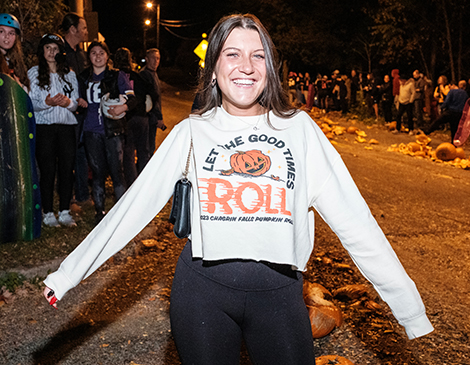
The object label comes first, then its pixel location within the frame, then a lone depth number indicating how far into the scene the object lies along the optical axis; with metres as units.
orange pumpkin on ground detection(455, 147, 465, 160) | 11.86
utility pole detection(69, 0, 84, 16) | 8.23
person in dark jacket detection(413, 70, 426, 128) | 16.78
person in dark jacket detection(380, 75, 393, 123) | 19.39
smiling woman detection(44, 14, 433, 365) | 1.87
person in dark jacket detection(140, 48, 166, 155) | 7.89
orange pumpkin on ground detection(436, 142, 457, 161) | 11.80
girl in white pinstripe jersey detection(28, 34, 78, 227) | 5.58
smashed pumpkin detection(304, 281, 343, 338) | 3.82
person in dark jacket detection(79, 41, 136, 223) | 5.84
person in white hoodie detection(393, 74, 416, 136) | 16.78
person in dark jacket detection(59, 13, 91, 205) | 6.48
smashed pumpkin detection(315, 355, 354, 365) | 3.37
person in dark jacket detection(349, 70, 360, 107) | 23.66
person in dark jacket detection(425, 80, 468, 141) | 13.20
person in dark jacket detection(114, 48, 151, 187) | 6.29
